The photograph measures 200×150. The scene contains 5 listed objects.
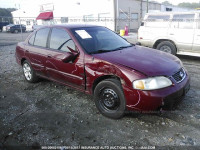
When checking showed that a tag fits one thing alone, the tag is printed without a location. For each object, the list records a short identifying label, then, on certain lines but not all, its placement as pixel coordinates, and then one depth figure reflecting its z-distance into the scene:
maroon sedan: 2.73
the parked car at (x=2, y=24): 29.63
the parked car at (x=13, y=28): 27.12
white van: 6.48
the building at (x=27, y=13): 36.13
